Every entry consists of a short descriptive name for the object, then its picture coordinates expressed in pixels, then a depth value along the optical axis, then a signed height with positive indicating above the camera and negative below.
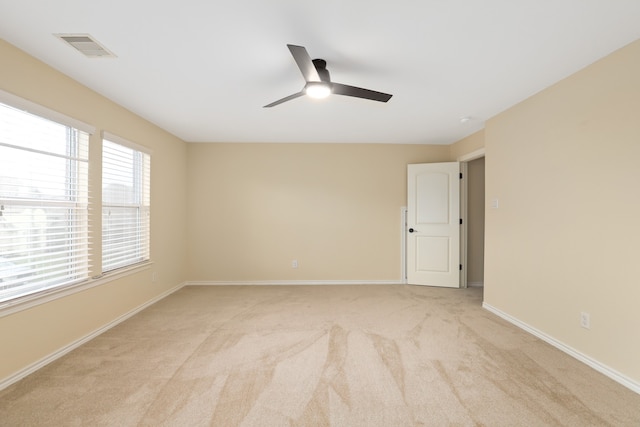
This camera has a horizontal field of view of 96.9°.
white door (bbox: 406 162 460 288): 4.45 -0.15
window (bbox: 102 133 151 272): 2.95 +0.10
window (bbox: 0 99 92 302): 1.99 +0.08
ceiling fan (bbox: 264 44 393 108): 1.96 +0.94
